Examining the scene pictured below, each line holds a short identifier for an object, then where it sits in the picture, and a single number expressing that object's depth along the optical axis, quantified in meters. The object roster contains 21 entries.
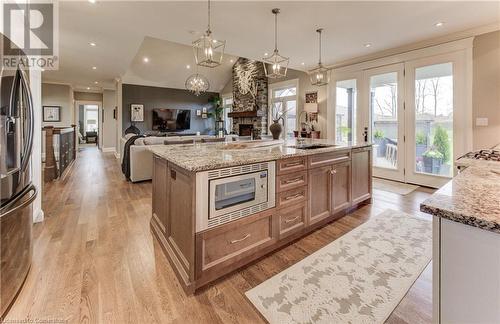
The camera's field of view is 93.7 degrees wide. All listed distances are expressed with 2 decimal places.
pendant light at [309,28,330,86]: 3.74
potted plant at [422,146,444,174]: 4.31
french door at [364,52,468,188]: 4.06
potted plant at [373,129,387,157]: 5.13
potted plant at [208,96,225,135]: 10.78
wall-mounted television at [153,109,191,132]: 9.76
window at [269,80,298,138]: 7.29
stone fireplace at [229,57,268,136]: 8.24
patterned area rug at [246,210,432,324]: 1.46
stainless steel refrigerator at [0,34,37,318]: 1.39
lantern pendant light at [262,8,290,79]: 3.16
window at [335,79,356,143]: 5.71
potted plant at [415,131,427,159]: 4.48
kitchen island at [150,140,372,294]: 1.62
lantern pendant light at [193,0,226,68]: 2.41
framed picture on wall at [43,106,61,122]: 8.88
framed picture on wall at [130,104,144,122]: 9.12
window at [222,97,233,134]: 10.56
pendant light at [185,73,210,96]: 6.25
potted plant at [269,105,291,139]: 3.27
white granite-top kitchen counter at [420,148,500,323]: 0.64
